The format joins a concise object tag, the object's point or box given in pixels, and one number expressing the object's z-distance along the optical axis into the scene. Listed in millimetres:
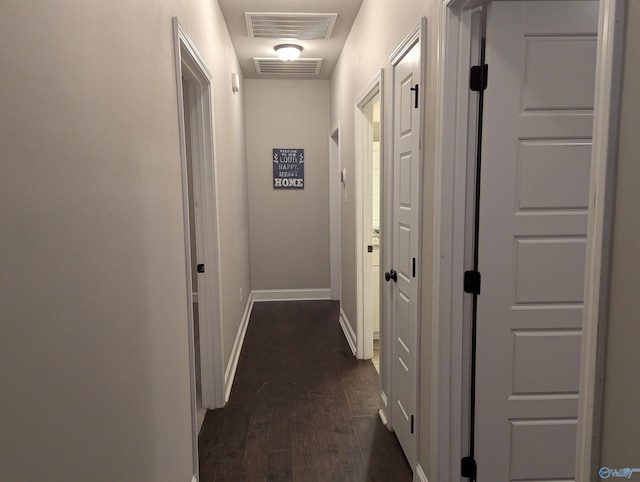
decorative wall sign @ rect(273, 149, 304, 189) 5918
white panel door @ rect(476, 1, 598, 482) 1718
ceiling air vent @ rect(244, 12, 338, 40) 3613
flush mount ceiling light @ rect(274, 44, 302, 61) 4340
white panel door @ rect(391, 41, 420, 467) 2205
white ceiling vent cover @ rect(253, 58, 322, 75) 4961
